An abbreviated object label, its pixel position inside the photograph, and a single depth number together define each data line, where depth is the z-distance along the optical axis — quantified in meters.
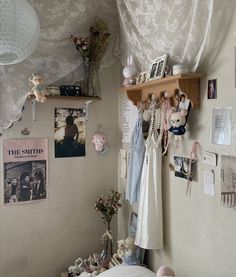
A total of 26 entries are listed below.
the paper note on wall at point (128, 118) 2.17
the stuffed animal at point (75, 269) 2.08
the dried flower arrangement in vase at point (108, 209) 2.20
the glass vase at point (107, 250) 2.14
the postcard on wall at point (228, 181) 1.34
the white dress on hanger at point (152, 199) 1.79
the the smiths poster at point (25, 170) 2.03
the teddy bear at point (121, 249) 1.98
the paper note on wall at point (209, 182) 1.46
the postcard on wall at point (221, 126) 1.37
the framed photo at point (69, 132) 2.16
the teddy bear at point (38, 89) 1.90
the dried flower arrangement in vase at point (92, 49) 2.08
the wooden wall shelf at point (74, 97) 2.03
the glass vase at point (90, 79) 2.15
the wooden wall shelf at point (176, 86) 1.48
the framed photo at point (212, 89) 1.44
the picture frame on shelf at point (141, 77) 1.88
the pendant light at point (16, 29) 1.21
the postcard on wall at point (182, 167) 1.62
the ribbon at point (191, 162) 1.56
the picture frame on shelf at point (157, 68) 1.66
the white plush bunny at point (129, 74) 1.99
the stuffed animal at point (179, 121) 1.54
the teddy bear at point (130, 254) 1.91
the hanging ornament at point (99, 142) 2.24
